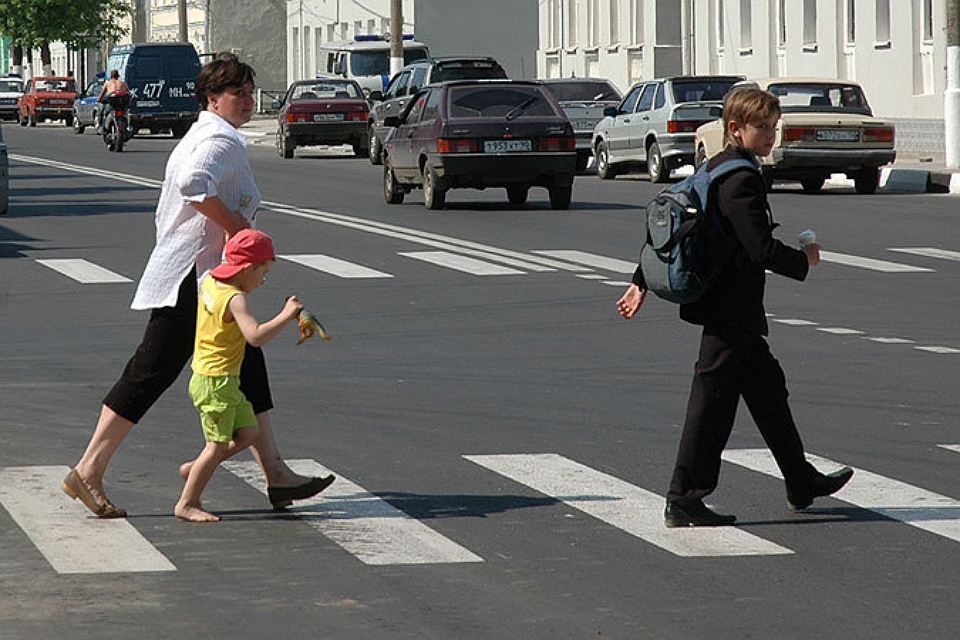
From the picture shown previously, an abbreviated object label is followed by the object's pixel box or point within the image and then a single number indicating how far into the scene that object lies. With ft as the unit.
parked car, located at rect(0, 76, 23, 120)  313.73
